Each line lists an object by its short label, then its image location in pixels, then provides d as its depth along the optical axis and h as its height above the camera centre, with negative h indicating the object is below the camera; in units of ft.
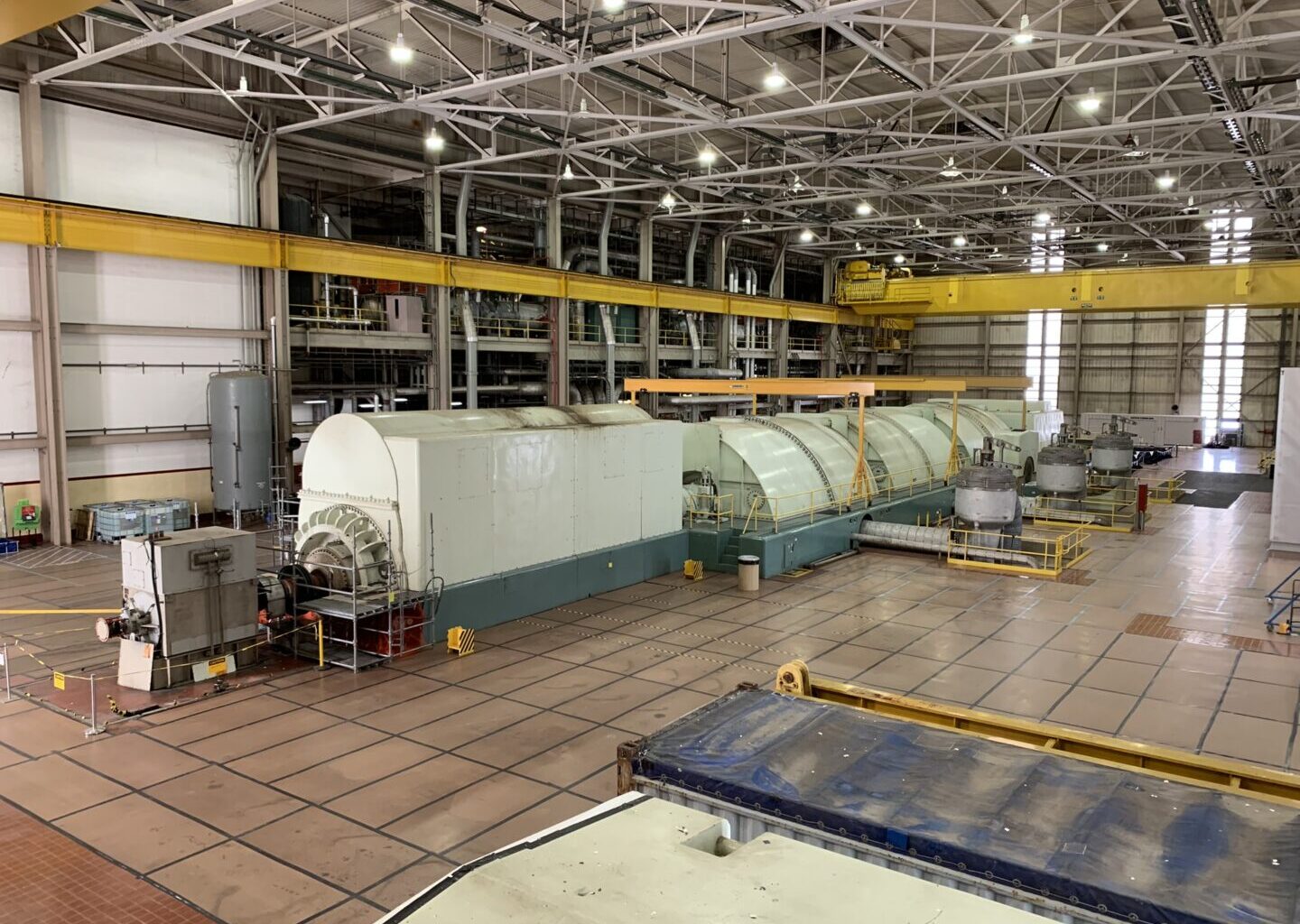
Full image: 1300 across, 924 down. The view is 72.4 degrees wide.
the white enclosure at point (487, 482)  39.50 -4.36
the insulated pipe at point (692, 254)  112.27 +17.80
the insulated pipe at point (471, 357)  82.33 +3.26
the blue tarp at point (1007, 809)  12.15 -6.64
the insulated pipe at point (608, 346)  98.37 +5.20
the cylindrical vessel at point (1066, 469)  81.30 -6.65
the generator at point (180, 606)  33.78 -8.41
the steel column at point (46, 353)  58.18 +2.45
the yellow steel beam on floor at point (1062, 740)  18.86 -8.17
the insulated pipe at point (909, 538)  61.55 -10.13
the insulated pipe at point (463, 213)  83.92 +17.15
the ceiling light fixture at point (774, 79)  53.98 +19.25
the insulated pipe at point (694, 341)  112.78 +6.75
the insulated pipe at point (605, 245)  98.68 +16.61
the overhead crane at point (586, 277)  60.18 +10.78
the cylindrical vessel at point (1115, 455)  94.73 -6.12
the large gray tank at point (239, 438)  66.08 -3.51
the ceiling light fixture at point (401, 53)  48.12 +18.39
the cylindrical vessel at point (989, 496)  61.93 -7.01
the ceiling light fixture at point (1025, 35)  45.16 +18.42
